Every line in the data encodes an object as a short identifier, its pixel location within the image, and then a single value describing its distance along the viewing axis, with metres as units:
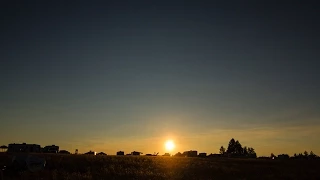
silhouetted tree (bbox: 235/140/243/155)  115.90
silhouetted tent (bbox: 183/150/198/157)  118.70
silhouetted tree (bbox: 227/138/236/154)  116.50
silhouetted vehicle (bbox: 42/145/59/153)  80.62
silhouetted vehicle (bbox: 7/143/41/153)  71.15
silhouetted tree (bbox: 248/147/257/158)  109.41
